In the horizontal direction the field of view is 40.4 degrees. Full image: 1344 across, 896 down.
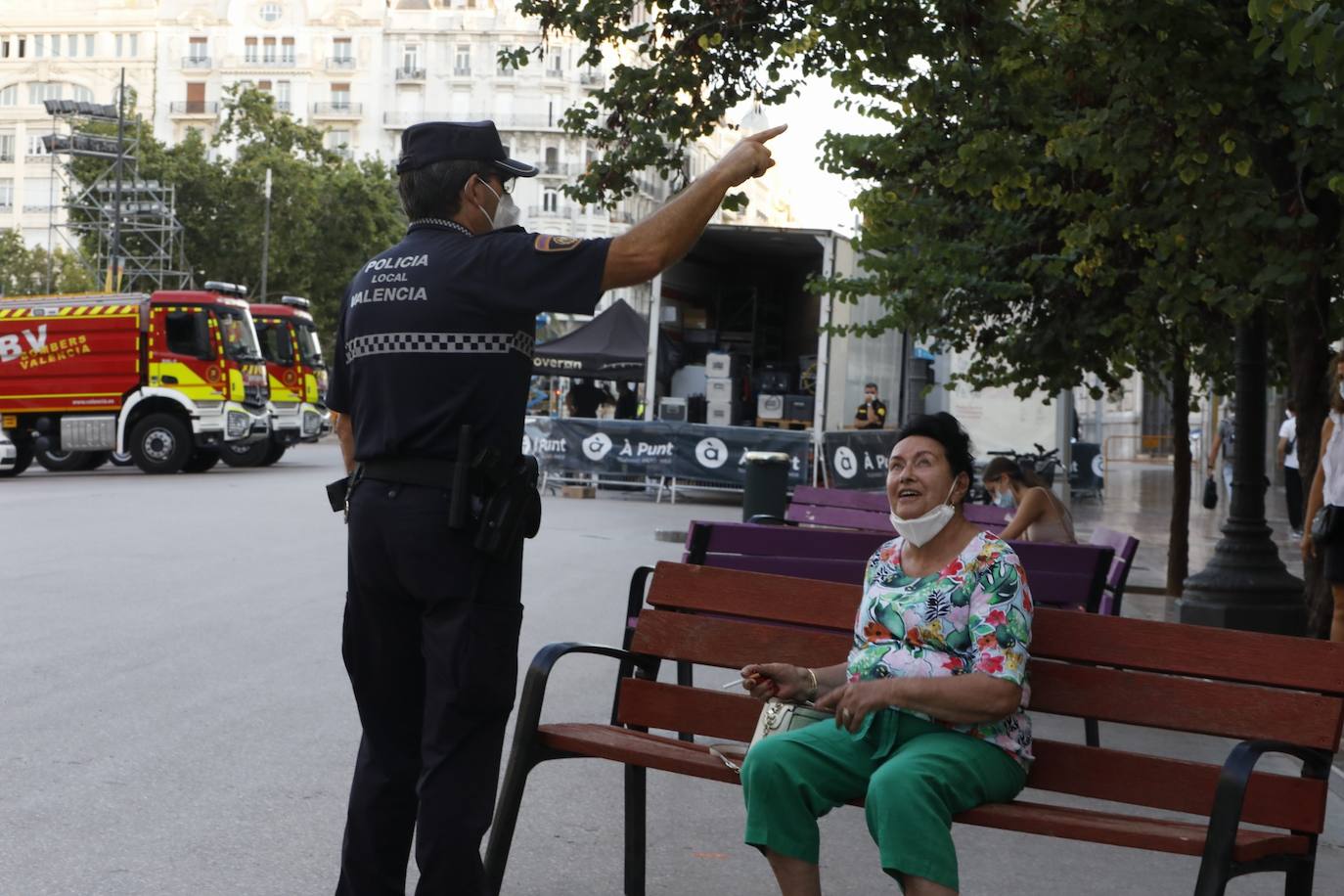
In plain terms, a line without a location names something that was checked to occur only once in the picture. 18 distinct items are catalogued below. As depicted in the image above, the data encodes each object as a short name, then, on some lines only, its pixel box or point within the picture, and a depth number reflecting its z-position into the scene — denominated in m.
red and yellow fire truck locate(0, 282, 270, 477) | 30.56
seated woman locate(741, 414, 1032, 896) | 4.00
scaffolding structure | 56.91
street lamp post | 11.66
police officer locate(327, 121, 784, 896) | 3.94
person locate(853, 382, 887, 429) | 25.91
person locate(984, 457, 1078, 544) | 9.49
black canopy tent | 30.59
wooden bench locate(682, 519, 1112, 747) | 7.37
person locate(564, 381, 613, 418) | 31.94
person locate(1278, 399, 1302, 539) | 21.45
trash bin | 18.48
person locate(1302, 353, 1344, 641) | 9.18
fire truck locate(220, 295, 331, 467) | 35.62
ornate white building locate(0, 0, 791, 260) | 107.75
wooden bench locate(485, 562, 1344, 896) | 3.97
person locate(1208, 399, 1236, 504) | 30.19
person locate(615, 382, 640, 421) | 33.78
